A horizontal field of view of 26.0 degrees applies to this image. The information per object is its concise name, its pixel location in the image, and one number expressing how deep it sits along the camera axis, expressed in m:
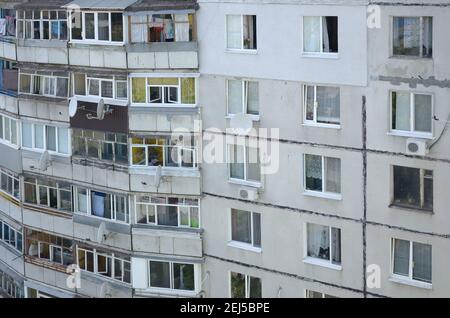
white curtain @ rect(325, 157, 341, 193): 25.67
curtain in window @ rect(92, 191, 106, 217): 29.62
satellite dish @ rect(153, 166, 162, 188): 27.64
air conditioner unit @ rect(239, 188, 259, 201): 26.70
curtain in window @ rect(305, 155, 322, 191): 25.97
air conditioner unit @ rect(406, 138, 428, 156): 23.91
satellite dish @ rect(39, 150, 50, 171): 29.77
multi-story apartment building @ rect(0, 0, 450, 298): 24.44
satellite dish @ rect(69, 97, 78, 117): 28.27
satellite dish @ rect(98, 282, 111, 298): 29.52
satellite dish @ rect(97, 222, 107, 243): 28.84
